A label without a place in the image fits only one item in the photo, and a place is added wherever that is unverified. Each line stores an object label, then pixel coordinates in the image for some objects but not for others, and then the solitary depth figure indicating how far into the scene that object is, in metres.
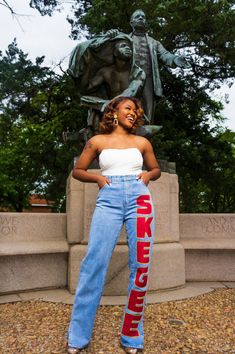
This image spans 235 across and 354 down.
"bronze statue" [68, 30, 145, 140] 5.22
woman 2.84
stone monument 4.60
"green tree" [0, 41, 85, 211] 13.76
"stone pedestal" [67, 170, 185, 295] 4.55
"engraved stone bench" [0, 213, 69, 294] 4.68
